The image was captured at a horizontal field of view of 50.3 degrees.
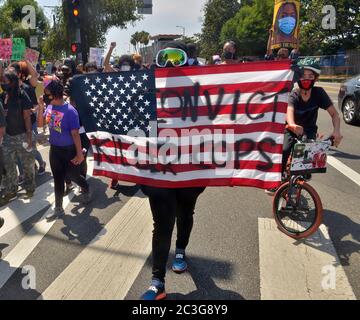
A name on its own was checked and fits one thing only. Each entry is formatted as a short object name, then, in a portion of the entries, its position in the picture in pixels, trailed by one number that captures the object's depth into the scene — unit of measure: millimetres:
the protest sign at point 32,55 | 10914
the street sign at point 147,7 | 27098
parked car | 10895
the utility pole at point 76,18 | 13617
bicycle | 4199
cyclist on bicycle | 4402
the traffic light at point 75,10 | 13602
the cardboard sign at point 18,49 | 10727
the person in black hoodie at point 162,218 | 3156
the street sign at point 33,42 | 23112
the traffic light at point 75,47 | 14430
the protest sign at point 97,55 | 12789
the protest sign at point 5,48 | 10912
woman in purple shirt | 4863
